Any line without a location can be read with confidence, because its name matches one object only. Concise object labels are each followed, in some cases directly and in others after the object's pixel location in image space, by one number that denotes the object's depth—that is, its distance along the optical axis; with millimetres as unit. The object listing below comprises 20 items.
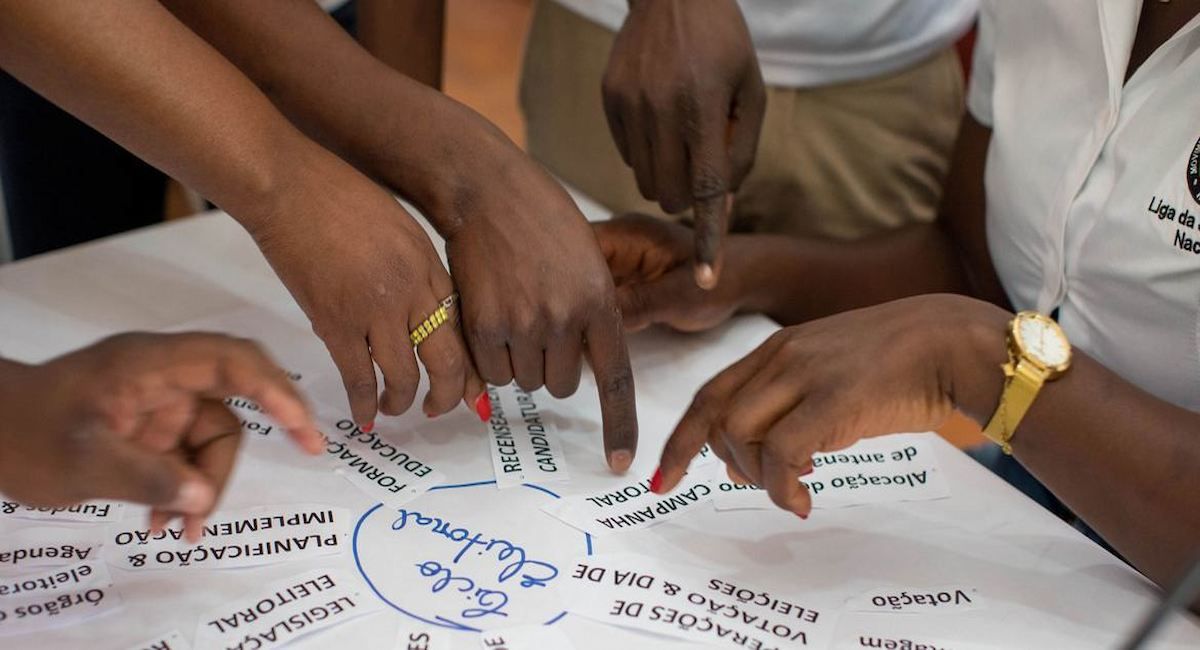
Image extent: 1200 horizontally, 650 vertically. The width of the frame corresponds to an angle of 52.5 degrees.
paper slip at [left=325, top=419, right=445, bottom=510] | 846
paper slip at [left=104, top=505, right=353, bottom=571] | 765
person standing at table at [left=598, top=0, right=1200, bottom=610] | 793
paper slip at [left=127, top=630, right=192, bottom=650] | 696
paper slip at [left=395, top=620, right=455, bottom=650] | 712
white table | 742
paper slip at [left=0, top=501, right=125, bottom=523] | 792
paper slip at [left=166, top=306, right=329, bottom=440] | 966
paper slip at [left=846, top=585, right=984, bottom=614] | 765
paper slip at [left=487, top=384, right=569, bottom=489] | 878
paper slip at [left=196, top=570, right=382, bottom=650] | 707
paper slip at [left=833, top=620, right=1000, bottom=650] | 733
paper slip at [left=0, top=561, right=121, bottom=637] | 709
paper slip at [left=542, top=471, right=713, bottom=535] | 828
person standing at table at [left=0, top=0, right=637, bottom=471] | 791
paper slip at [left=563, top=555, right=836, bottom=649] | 737
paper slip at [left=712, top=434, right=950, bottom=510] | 865
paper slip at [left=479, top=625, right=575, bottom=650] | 713
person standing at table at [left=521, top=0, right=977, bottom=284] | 1019
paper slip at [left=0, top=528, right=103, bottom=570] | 758
